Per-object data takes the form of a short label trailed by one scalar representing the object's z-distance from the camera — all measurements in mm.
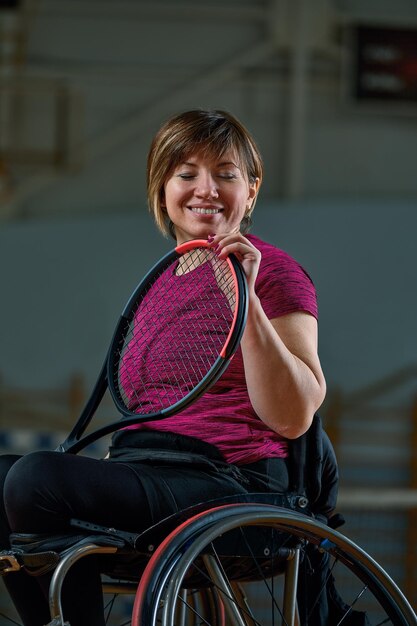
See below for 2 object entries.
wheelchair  3768
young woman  3831
